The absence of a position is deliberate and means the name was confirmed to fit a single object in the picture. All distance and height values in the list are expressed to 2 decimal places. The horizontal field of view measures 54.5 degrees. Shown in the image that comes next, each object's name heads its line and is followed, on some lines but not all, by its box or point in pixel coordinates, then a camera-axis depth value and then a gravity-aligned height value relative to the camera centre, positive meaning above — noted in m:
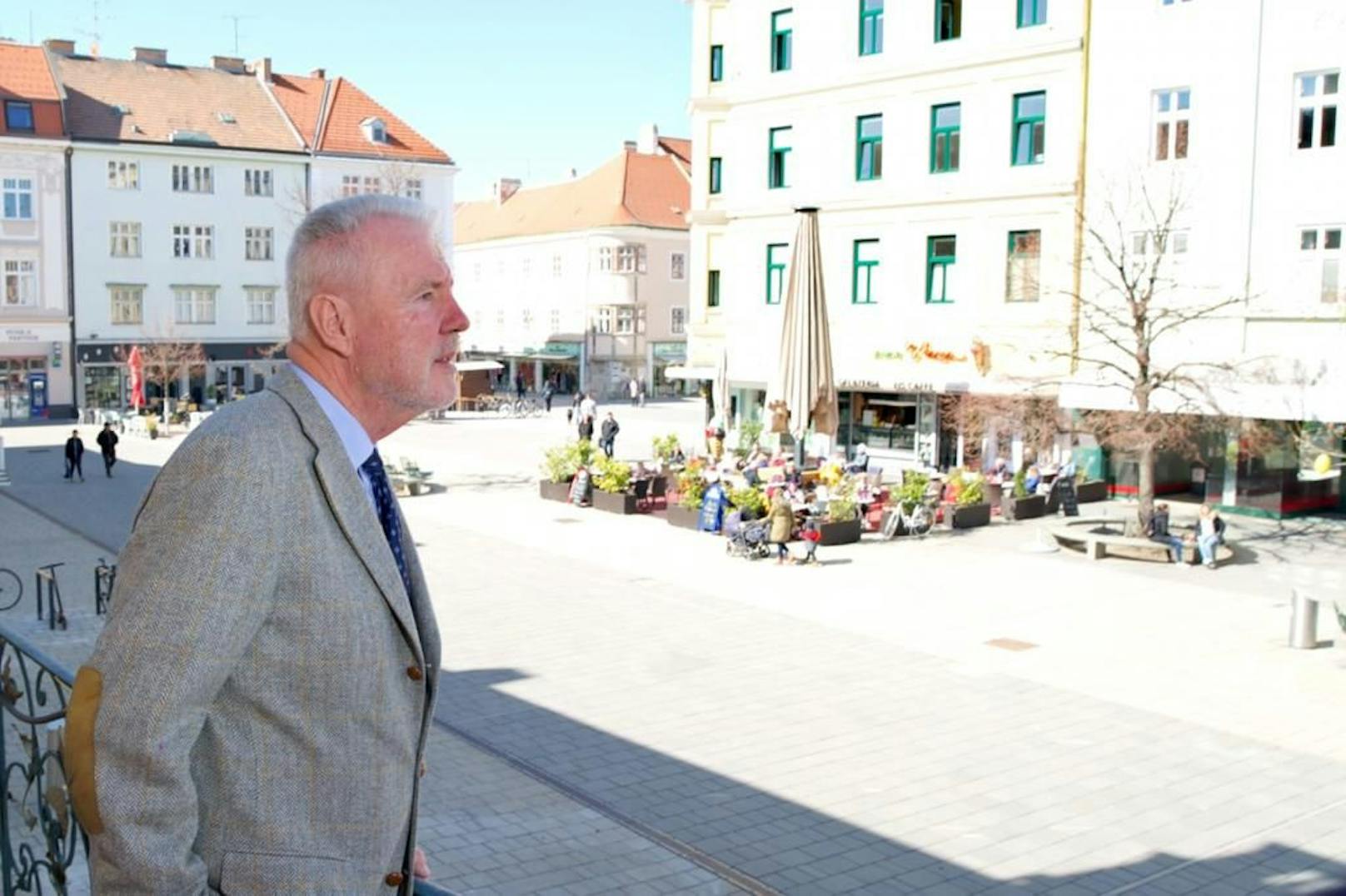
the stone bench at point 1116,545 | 20.66 -2.82
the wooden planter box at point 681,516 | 23.62 -2.81
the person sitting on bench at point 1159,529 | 21.25 -2.60
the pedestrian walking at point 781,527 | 20.36 -2.56
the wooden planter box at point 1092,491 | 28.20 -2.65
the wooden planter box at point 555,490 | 26.86 -2.71
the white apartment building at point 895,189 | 29.81 +4.42
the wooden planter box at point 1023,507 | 25.23 -2.71
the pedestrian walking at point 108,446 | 31.42 -2.26
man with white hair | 2.06 -0.46
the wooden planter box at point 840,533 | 21.97 -2.84
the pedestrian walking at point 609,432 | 34.66 -1.90
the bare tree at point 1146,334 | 22.08 +0.72
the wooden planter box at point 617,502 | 25.38 -2.76
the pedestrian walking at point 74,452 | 30.78 -2.37
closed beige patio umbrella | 23.73 +0.38
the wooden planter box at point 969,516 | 24.09 -2.78
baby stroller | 20.53 -2.79
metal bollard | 15.00 -2.89
